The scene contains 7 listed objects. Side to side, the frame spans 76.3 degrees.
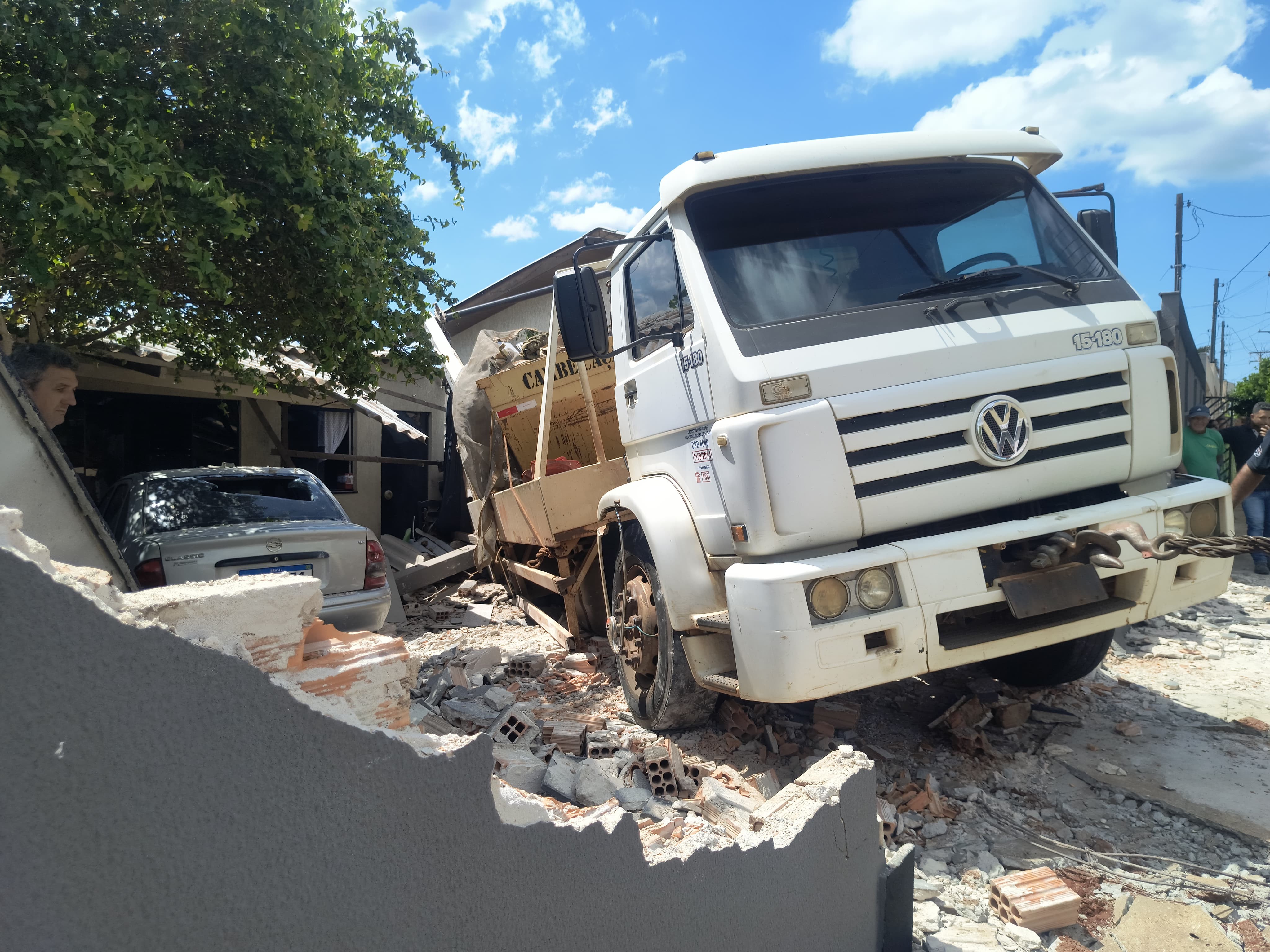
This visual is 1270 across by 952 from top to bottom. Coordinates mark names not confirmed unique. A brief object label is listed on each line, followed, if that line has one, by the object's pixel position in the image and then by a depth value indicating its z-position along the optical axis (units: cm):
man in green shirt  733
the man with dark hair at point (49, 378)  402
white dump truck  313
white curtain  1380
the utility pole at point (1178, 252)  2531
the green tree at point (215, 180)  473
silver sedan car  530
